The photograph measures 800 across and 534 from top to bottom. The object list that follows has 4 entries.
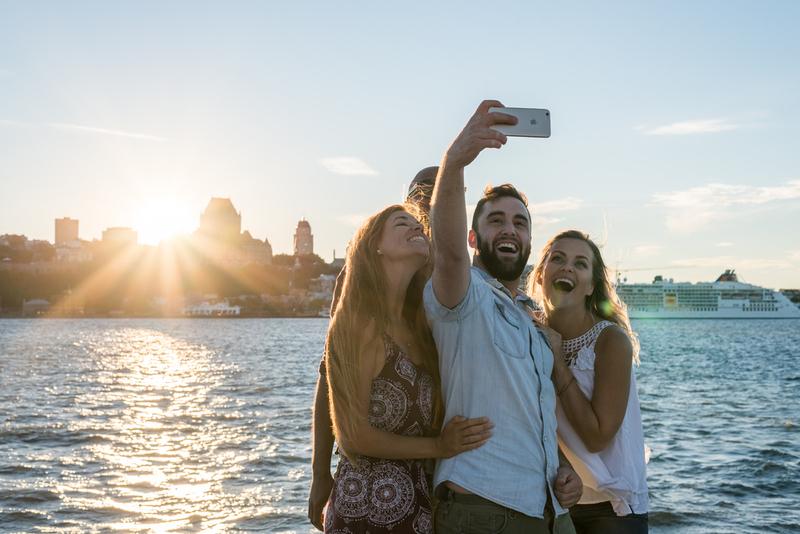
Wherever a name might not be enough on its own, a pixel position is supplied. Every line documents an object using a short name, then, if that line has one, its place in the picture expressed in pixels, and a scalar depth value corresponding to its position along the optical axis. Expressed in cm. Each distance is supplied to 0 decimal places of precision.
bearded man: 301
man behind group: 383
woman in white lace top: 367
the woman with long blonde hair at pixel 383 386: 333
